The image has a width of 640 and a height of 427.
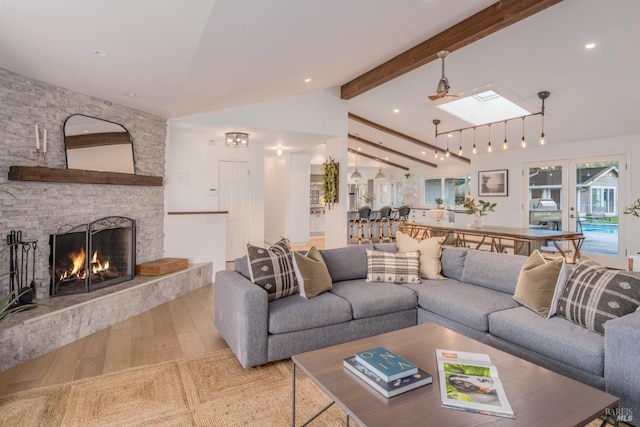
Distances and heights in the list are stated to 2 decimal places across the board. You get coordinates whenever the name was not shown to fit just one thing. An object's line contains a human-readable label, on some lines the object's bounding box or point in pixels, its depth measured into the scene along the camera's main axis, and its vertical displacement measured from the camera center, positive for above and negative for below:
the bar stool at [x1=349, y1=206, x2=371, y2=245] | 8.41 -0.35
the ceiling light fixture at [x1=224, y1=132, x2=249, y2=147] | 5.55 +1.20
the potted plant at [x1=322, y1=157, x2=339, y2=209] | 6.31 +0.59
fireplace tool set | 2.96 -0.50
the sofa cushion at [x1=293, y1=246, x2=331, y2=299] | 2.91 -0.55
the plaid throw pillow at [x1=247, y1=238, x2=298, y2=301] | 2.79 -0.49
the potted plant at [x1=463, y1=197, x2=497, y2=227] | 5.95 +0.05
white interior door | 6.46 +0.19
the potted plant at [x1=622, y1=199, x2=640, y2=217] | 5.31 +0.07
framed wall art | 7.94 +0.75
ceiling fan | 3.39 +1.24
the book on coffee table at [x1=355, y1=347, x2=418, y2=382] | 1.53 -0.71
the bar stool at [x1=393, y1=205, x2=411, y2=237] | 9.18 -0.04
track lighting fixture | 5.11 +1.71
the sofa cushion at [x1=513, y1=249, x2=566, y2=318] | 2.44 -0.53
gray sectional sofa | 1.89 -0.76
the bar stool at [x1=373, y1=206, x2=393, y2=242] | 8.80 -0.23
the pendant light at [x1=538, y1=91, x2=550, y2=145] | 5.09 +1.80
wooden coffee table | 1.30 -0.77
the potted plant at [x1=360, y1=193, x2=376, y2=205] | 12.41 +0.56
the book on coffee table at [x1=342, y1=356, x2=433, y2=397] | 1.47 -0.75
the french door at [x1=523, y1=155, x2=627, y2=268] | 6.16 +0.29
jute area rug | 1.97 -1.19
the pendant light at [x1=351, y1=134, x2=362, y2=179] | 9.41 +1.03
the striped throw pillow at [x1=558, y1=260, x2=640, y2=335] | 2.09 -0.52
